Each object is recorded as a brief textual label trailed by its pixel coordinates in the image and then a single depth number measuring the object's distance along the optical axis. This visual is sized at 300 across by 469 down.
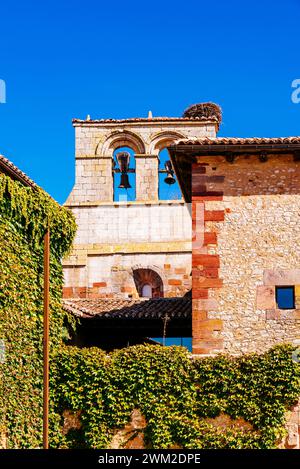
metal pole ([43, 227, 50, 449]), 22.67
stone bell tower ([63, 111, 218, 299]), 37.56
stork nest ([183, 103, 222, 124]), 40.22
